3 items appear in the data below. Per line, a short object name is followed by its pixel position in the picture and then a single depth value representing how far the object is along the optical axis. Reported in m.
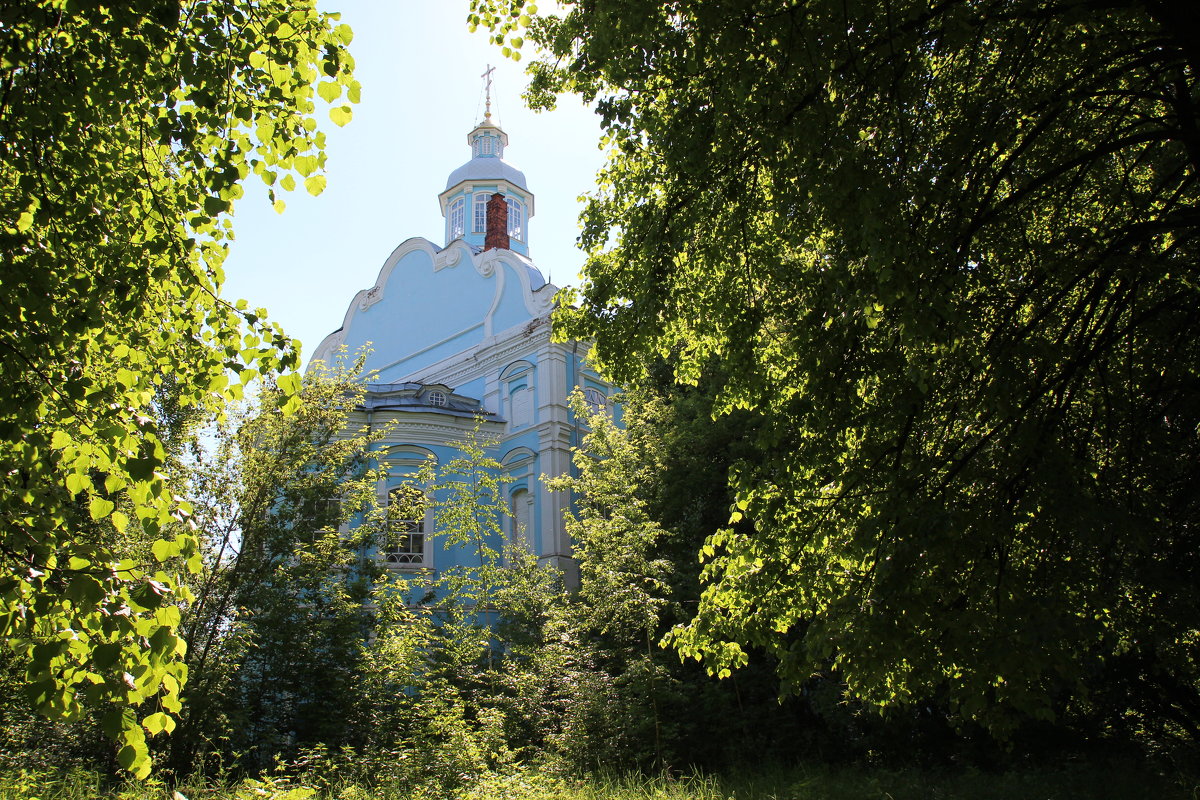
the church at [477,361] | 19.89
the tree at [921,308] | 5.38
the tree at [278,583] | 11.15
